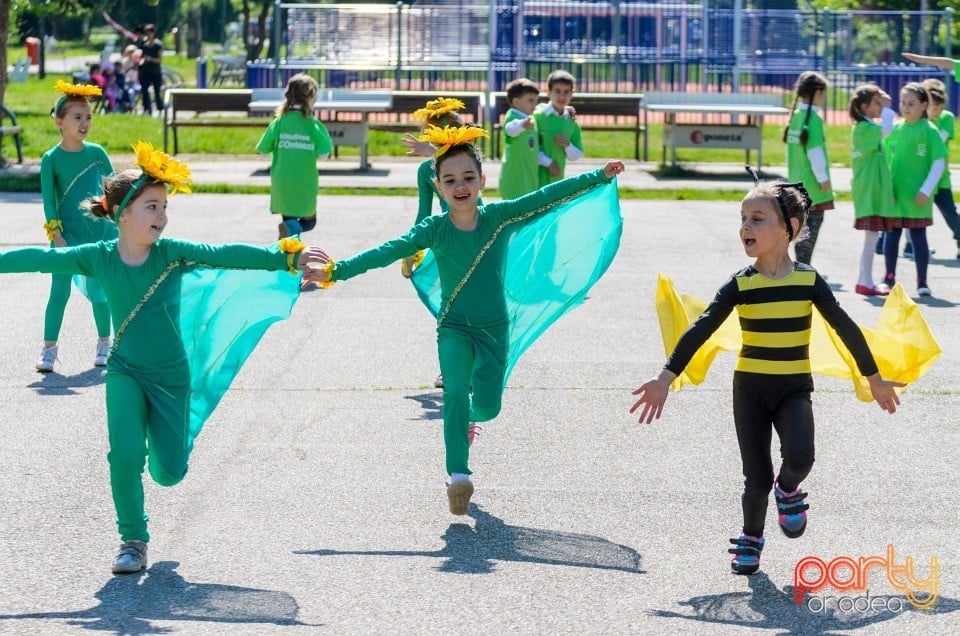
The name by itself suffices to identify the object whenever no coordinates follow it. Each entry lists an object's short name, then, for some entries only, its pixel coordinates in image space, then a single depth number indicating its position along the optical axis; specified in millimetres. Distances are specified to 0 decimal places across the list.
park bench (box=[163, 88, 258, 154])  24234
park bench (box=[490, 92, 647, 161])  24239
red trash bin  49356
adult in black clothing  32312
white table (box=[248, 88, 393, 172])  22219
